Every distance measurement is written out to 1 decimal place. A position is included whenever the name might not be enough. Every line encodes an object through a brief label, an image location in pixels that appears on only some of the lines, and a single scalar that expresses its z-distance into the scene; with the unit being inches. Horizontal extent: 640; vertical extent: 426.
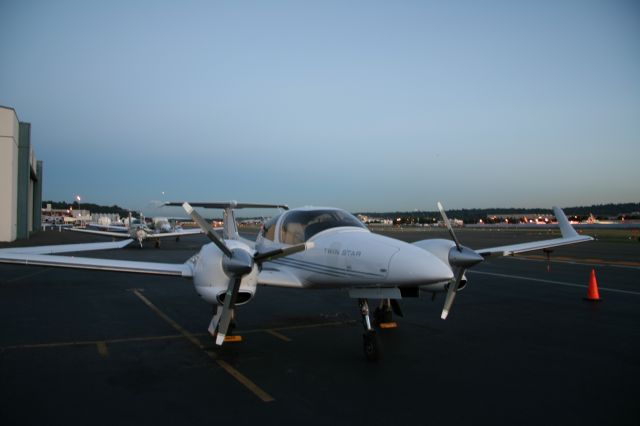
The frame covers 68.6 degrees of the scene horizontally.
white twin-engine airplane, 290.5
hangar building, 1542.8
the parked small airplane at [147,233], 1488.7
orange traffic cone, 537.7
